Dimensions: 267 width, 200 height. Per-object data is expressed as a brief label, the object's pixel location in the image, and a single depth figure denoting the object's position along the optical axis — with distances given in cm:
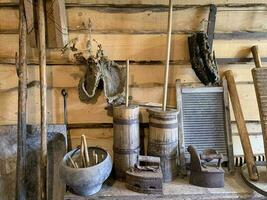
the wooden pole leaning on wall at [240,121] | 170
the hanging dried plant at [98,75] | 168
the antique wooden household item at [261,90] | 162
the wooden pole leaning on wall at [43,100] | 161
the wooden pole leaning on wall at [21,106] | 162
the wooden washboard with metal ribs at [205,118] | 179
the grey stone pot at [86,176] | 144
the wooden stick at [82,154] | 157
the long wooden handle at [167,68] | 165
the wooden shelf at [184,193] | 153
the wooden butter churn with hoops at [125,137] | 162
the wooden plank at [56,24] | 160
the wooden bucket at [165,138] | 164
